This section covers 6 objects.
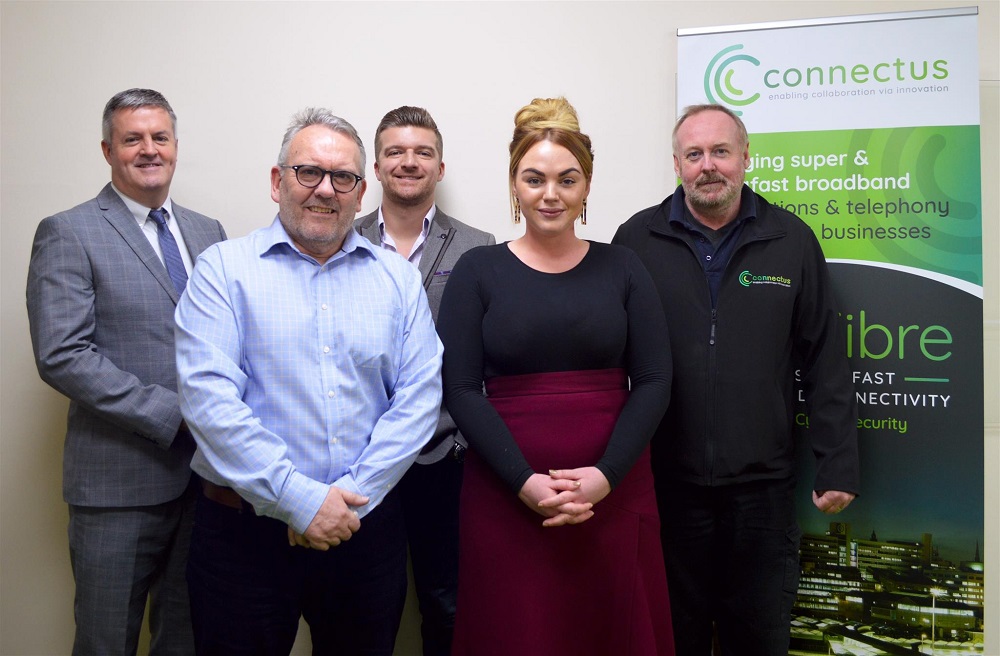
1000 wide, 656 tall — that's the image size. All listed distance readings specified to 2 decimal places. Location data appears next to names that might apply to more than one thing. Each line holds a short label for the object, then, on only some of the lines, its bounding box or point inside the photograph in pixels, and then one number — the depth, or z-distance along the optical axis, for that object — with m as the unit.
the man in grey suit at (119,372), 2.11
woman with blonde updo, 1.81
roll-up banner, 2.49
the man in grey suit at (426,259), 2.38
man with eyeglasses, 1.62
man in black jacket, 2.13
